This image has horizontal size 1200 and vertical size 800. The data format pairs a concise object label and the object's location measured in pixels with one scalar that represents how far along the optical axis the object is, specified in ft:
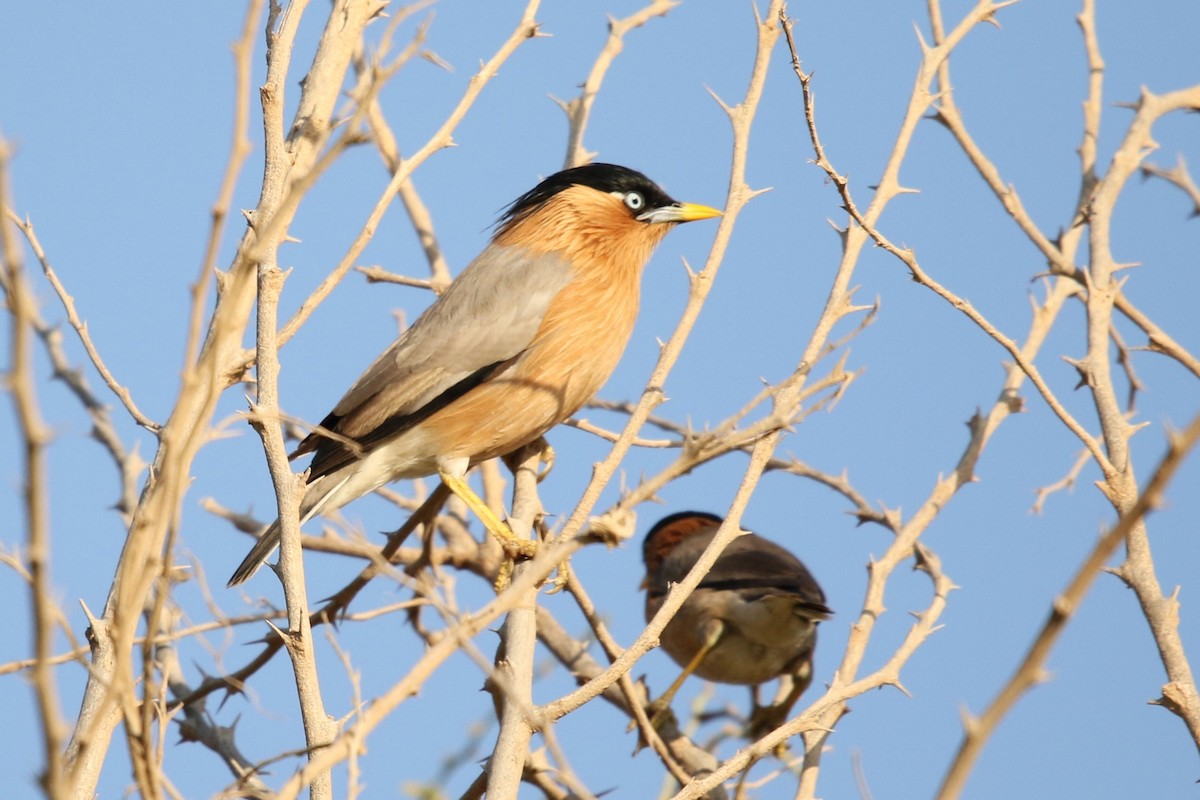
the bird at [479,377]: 33.32
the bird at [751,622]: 43.73
